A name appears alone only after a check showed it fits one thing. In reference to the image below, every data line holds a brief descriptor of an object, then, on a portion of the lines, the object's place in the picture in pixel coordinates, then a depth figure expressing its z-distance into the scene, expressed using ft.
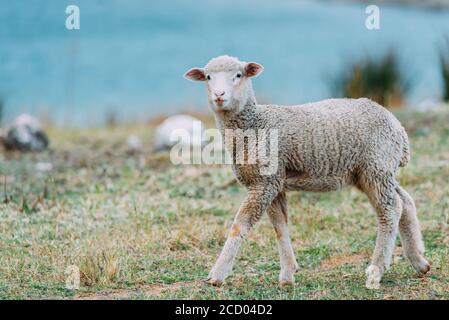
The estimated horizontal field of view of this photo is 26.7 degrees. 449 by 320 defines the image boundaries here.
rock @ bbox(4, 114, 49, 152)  46.39
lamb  23.75
